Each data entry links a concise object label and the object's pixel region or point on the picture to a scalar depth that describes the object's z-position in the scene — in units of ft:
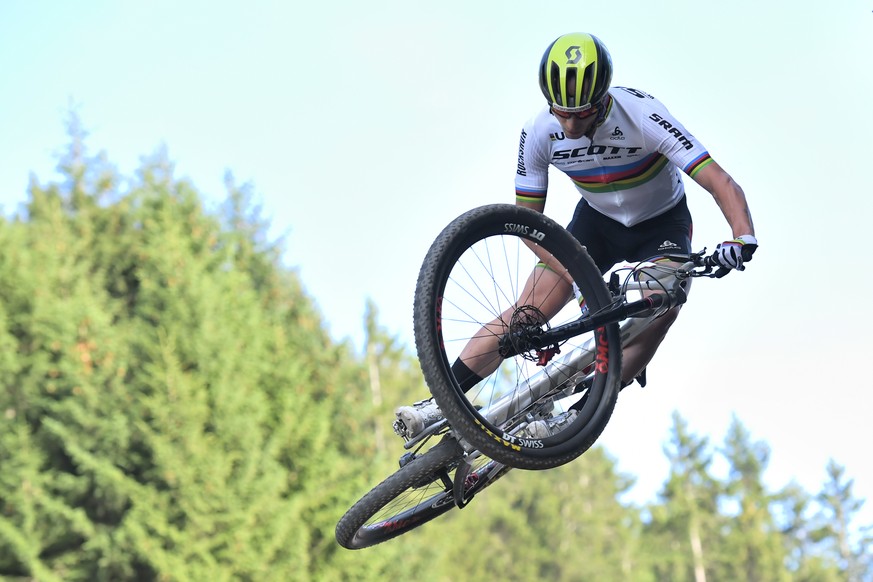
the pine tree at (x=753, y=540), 382.83
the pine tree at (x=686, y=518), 409.28
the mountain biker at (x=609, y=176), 37.83
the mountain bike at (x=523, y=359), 35.01
